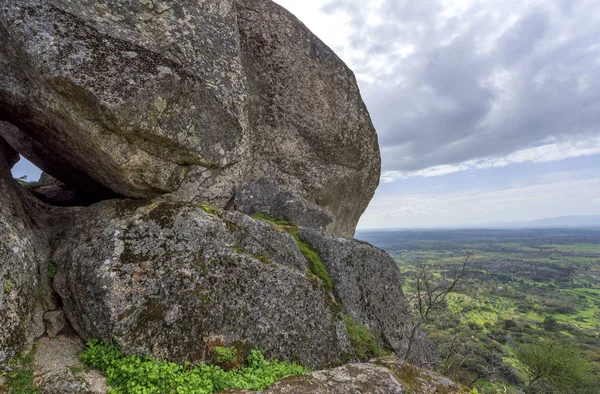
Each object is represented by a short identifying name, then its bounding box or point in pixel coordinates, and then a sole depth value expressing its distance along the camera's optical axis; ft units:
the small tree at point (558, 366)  90.02
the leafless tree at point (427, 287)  39.30
